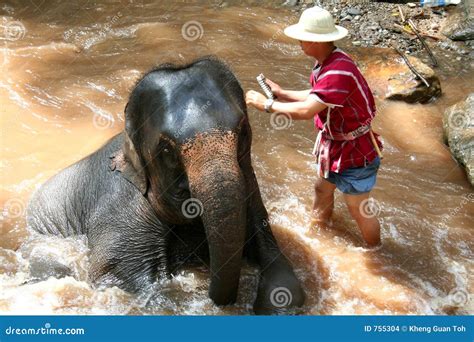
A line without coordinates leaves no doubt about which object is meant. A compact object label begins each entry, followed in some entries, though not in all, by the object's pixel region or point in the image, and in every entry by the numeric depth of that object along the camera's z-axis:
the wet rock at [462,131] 5.52
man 3.79
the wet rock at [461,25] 8.03
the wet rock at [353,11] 8.70
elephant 2.88
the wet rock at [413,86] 6.61
